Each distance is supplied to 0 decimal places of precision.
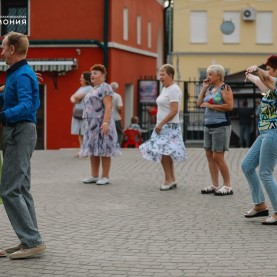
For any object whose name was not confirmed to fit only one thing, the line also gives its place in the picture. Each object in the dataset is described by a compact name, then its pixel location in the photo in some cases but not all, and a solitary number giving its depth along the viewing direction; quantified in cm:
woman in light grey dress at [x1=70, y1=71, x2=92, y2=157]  1703
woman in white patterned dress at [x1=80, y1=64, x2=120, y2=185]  1268
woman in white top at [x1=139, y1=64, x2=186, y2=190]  1207
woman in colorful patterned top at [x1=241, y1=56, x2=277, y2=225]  895
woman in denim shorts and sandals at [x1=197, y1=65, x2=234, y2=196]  1139
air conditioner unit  5256
